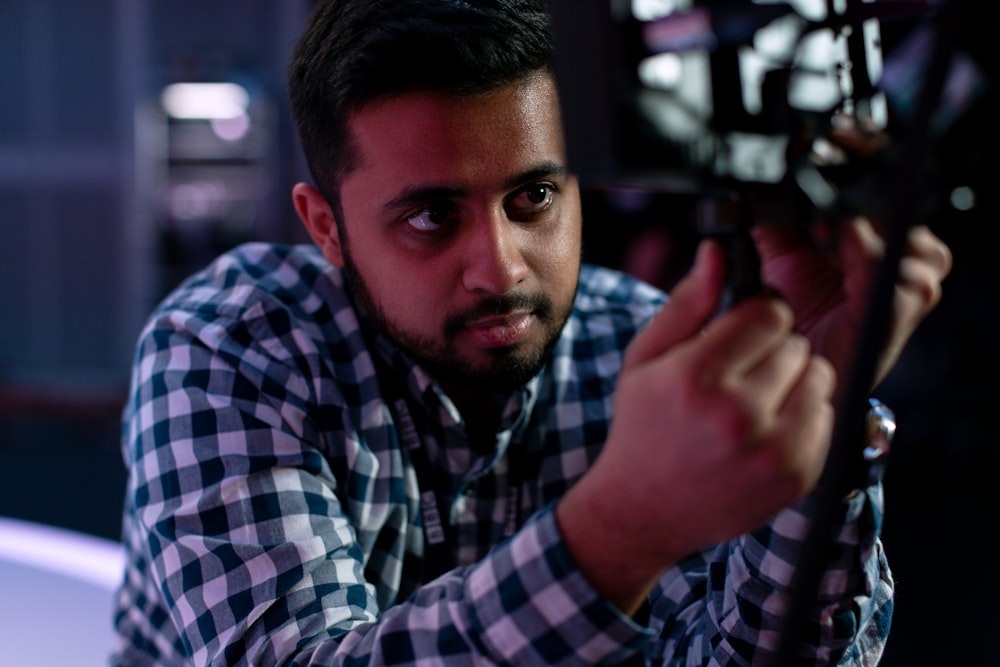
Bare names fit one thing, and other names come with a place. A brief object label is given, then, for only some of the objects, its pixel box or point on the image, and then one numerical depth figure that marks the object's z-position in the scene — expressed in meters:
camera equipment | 0.45
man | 0.45
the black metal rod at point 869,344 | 0.39
